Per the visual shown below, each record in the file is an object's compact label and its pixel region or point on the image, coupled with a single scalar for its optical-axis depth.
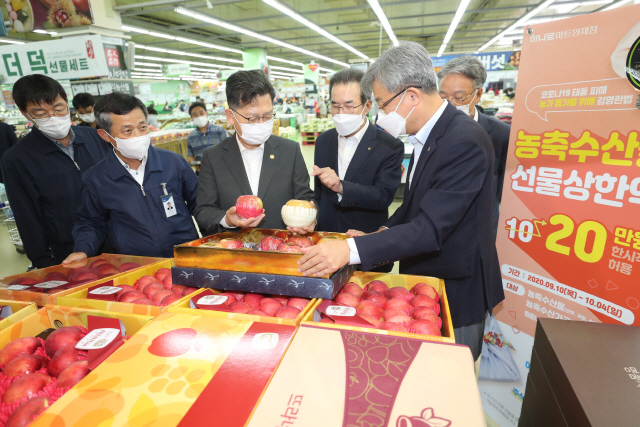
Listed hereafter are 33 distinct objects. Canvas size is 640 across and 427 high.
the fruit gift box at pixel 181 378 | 0.81
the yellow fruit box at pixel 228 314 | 1.19
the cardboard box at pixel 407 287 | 1.11
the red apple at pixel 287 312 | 1.26
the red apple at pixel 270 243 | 1.58
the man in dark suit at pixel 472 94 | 2.67
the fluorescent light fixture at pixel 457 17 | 10.28
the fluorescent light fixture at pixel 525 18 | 11.67
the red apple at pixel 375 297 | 1.44
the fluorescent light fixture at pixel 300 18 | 9.94
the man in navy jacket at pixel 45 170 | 2.68
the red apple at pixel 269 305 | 1.36
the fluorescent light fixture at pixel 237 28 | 10.84
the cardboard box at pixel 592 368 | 0.79
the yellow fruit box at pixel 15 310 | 1.31
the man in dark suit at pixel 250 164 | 2.01
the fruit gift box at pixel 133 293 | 1.35
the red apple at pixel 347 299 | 1.41
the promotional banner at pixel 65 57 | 5.69
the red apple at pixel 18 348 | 1.17
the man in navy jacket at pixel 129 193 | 2.14
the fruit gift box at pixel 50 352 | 0.99
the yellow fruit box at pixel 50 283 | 1.50
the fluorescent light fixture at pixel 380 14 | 9.39
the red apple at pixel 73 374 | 1.01
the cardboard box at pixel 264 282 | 1.35
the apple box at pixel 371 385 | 0.78
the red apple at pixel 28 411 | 0.88
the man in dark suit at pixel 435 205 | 1.38
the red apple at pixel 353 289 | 1.52
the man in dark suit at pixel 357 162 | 2.41
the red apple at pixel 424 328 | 1.20
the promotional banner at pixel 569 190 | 1.68
